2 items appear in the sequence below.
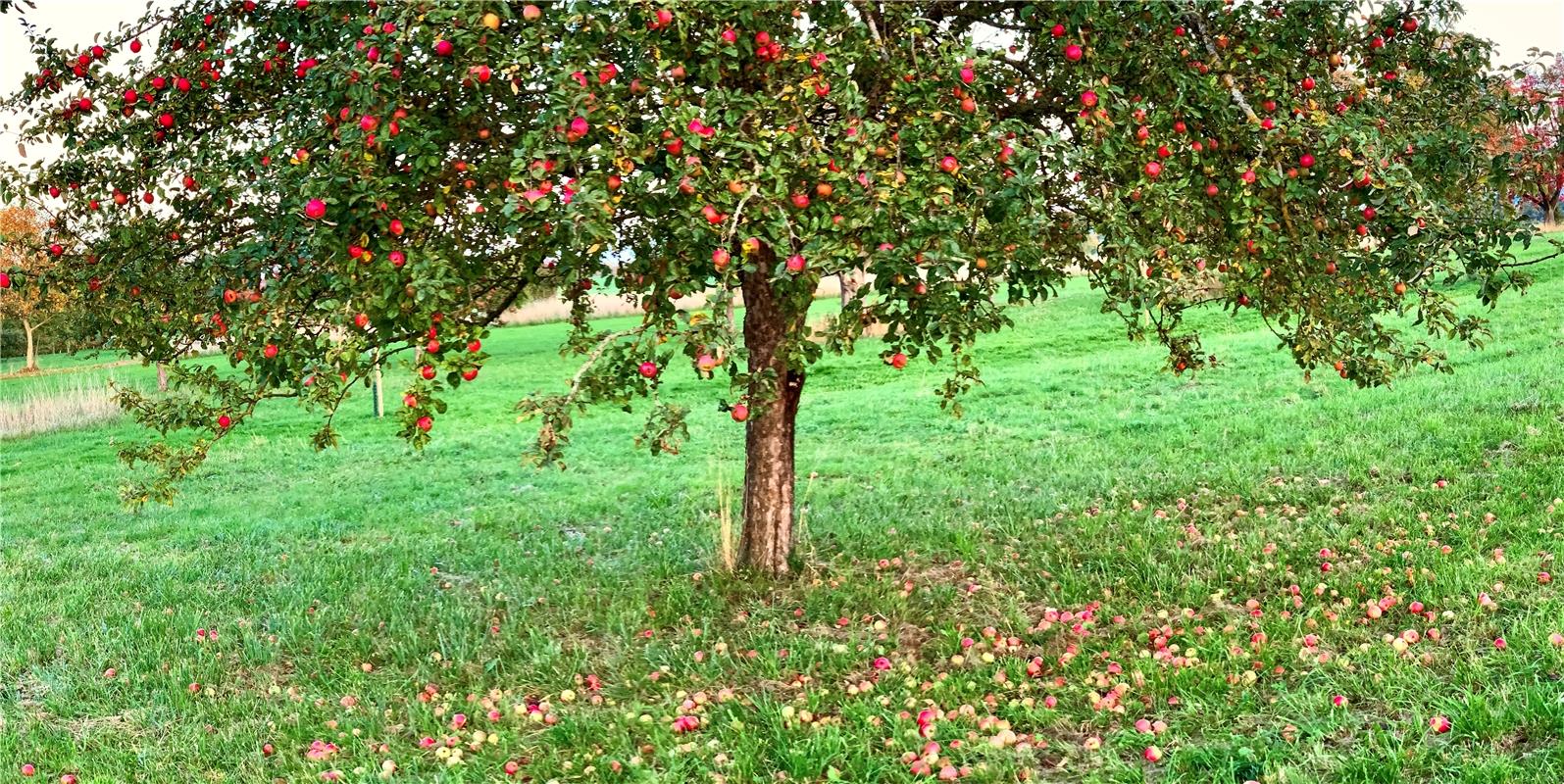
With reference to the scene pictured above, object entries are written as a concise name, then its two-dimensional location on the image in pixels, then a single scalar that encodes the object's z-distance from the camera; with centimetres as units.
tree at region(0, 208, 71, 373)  2719
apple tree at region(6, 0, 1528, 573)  433
